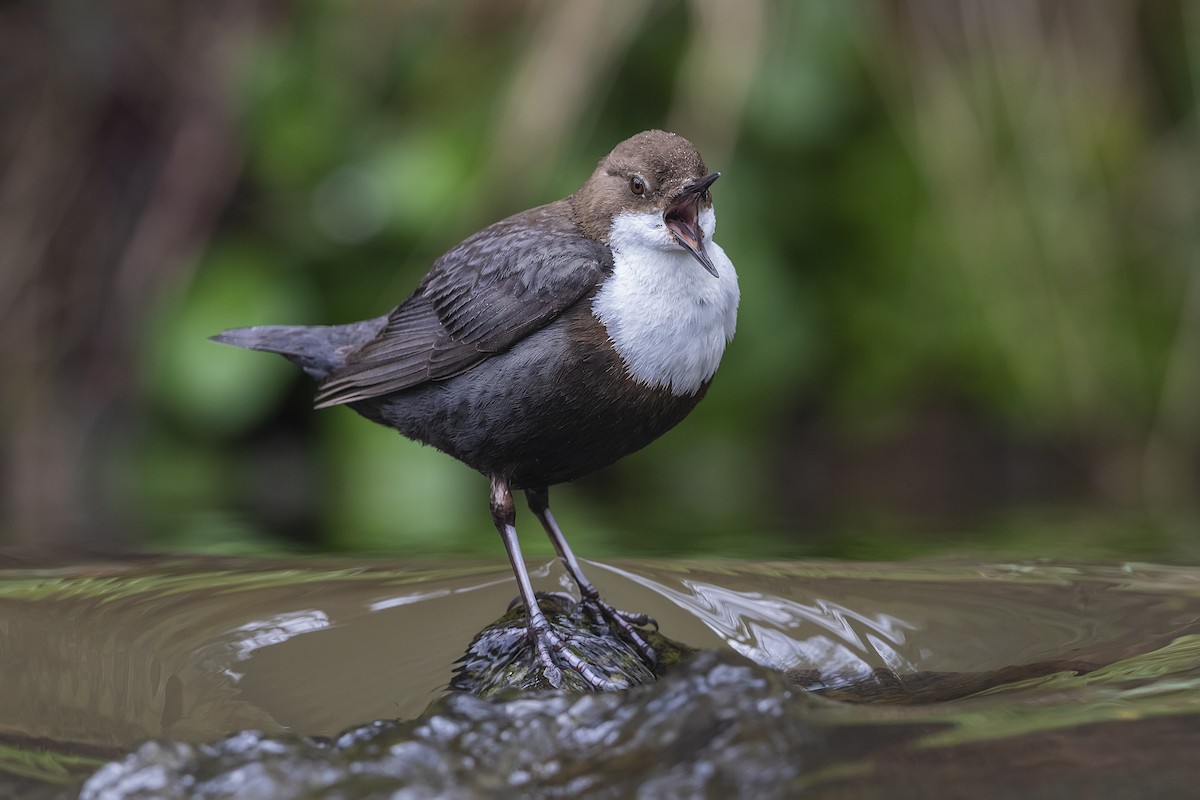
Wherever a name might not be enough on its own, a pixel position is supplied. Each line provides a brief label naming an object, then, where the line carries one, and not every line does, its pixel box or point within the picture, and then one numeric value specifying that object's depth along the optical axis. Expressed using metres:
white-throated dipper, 5.85
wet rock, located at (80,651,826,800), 3.88
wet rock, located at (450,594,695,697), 5.51
